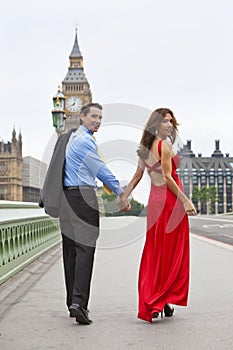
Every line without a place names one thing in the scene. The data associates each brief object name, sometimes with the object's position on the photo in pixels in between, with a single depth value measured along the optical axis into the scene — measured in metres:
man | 5.54
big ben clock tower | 177.12
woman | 5.67
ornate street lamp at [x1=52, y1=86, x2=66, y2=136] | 20.22
